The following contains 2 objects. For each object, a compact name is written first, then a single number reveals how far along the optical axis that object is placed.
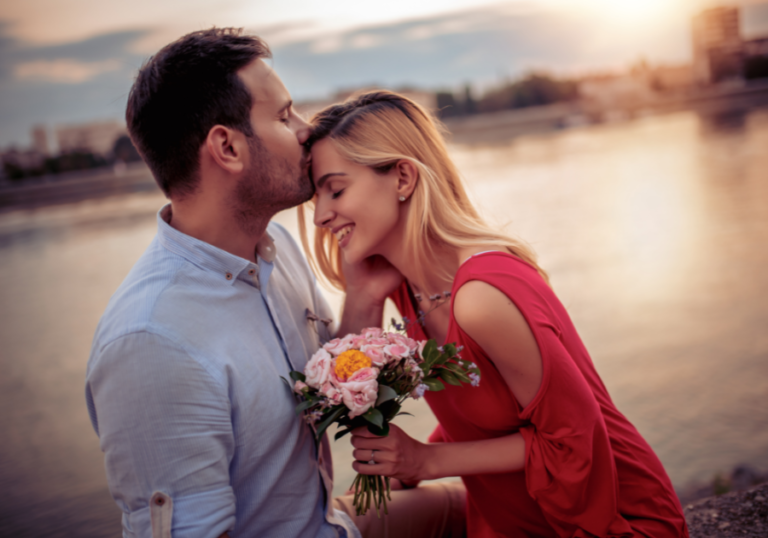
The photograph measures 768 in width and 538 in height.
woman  1.94
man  1.67
